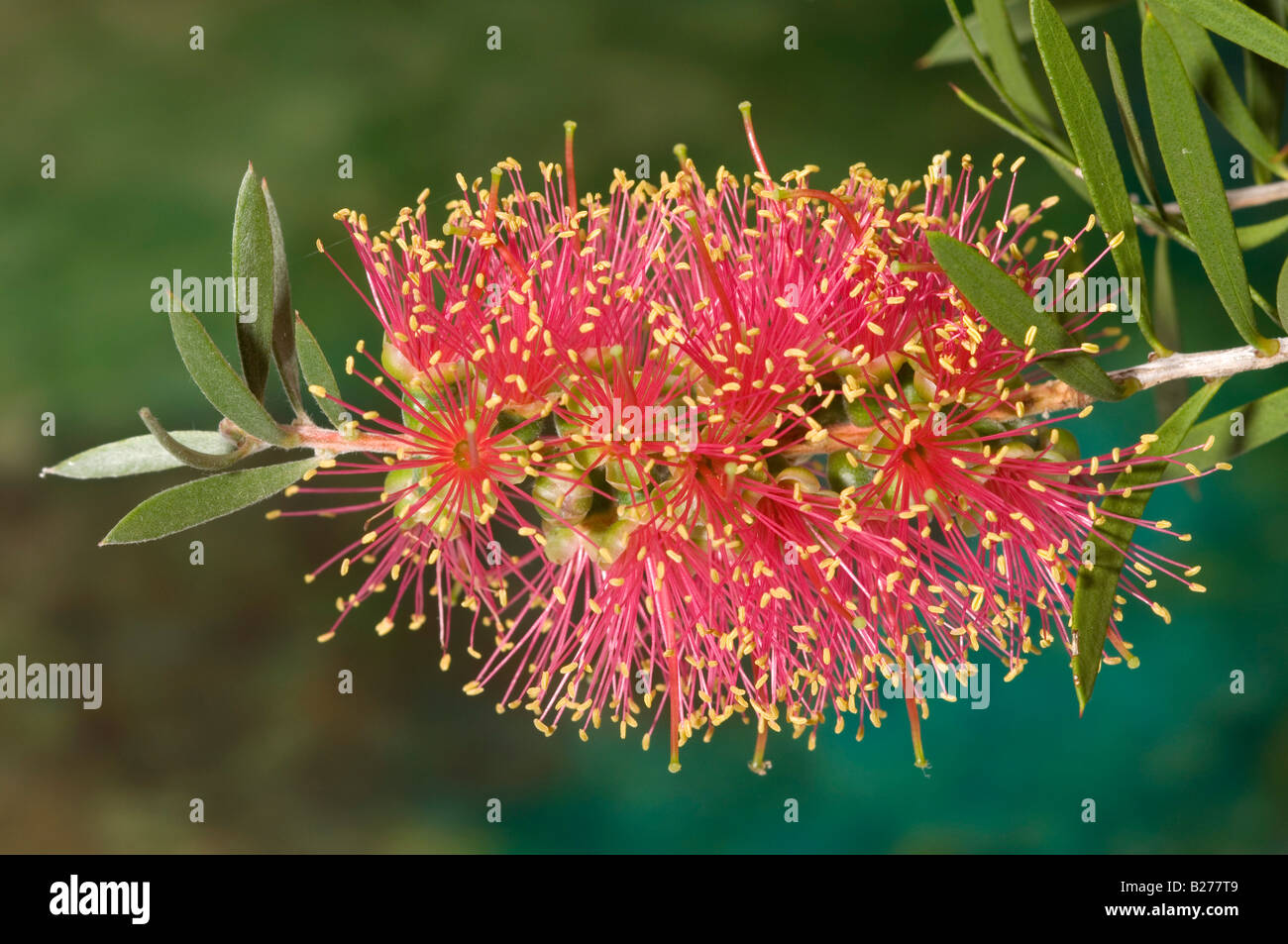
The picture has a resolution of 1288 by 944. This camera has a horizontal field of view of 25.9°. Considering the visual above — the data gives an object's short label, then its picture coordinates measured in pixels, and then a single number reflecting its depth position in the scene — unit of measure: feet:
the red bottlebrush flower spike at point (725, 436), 0.97
